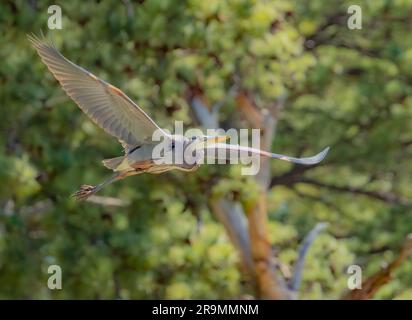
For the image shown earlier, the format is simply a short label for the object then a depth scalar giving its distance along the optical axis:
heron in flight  10.96
